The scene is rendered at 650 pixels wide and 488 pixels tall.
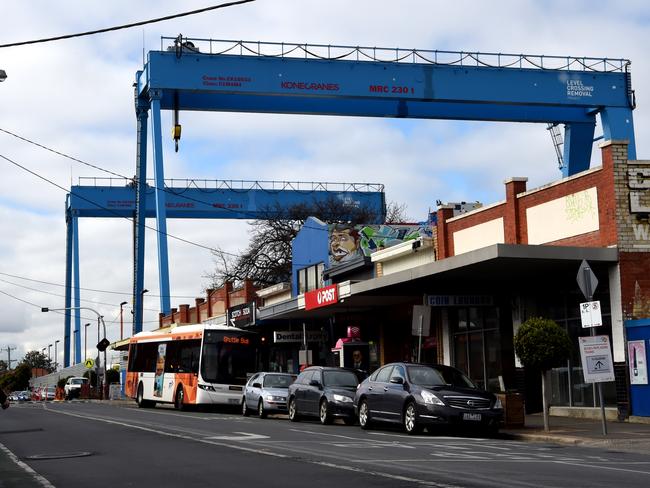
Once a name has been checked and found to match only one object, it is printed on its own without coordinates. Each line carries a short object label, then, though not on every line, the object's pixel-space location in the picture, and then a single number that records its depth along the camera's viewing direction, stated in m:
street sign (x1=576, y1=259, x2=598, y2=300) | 19.72
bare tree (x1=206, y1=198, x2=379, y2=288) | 65.81
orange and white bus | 36.75
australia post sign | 33.28
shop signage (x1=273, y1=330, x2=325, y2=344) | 41.34
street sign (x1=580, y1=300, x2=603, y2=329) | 19.28
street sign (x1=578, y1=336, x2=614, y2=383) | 19.88
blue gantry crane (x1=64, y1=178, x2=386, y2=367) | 59.38
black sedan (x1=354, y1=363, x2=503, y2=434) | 20.78
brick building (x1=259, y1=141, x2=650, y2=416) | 23.66
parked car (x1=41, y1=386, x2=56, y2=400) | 81.56
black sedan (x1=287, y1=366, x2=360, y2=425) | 26.14
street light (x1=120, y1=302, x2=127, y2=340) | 82.81
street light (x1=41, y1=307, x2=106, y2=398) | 68.63
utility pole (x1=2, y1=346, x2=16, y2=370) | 182.75
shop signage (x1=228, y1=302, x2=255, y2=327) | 45.09
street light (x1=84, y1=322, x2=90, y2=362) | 108.41
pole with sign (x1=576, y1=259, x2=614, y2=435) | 19.34
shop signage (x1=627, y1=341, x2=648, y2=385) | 22.84
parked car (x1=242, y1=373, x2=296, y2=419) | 30.92
